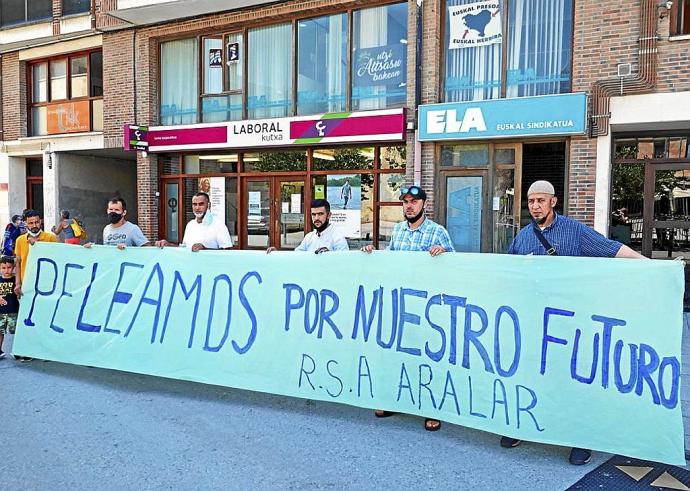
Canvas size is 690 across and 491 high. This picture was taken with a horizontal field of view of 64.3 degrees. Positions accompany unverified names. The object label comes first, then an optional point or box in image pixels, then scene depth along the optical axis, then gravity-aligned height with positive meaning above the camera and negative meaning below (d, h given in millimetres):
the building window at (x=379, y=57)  10469 +2963
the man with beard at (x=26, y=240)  6121 -382
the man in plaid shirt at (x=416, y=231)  4625 -184
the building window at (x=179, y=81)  12727 +2957
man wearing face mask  5973 -250
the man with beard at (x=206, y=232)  5994 -263
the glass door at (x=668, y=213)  9188 -15
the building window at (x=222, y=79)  12230 +2912
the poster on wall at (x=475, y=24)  9695 +3320
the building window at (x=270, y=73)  11688 +2933
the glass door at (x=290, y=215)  11734 -135
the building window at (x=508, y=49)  9273 +2819
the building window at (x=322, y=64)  11086 +2974
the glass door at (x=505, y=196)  9594 +257
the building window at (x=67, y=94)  14203 +3011
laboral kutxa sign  10258 +1581
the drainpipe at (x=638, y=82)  8297 +1997
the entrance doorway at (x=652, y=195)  9203 +285
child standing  6074 -1019
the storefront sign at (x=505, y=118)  8719 +1546
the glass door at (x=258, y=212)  12094 -83
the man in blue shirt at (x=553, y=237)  3920 -191
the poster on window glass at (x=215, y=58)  12420 +3406
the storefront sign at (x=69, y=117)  14258 +2369
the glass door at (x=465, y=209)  9820 +24
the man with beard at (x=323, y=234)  5355 -245
